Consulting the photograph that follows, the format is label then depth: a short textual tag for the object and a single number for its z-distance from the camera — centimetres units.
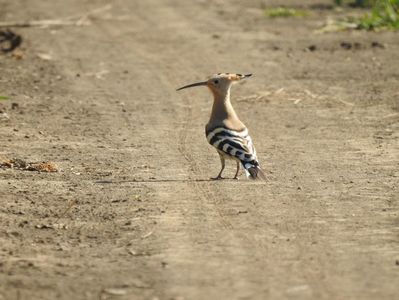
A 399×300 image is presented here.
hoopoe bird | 1905
